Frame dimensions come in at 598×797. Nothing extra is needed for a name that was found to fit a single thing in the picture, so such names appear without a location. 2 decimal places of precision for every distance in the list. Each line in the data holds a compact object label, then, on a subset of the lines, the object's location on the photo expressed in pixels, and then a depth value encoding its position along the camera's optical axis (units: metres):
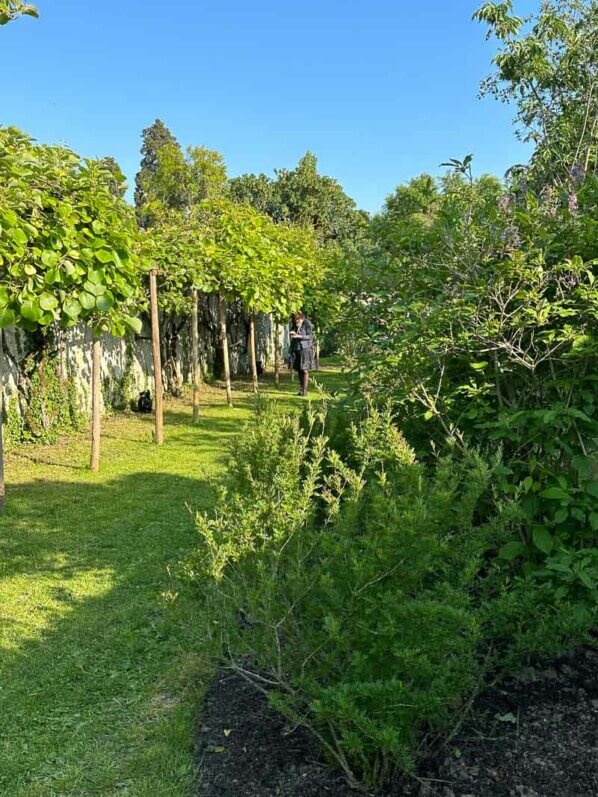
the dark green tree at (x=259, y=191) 40.41
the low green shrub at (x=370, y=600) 1.92
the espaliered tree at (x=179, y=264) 10.07
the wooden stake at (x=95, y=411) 7.27
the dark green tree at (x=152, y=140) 66.80
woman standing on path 13.48
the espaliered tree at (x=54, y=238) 4.36
